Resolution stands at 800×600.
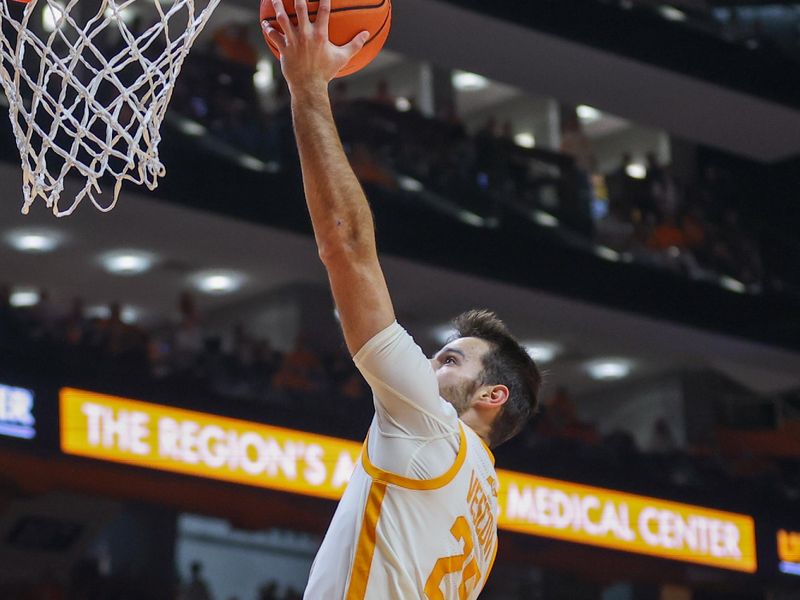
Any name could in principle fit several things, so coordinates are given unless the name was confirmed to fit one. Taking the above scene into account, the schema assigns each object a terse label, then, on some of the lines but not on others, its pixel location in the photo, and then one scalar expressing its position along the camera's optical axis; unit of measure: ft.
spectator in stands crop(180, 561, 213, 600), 37.78
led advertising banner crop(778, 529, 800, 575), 45.19
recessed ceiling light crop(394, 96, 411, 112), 46.39
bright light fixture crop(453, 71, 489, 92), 64.80
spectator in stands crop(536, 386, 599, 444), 45.83
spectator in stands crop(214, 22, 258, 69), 44.39
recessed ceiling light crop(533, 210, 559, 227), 47.57
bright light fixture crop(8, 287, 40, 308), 54.85
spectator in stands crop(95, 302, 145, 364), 37.36
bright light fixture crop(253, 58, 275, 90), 45.59
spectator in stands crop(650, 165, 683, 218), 51.01
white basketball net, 12.05
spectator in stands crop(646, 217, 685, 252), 50.66
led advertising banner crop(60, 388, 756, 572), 33.94
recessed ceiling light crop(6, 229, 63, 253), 49.34
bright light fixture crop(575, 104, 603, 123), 65.76
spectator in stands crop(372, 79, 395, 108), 45.23
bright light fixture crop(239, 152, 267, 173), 42.01
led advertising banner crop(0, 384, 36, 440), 32.37
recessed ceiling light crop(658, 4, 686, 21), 50.16
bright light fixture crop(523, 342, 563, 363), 61.26
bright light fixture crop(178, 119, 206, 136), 40.50
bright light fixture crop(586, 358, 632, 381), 63.26
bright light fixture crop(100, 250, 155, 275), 51.60
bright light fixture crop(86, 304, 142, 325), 55.01
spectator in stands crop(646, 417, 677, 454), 51.16
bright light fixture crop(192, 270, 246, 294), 53.36
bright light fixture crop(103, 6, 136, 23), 44.71
